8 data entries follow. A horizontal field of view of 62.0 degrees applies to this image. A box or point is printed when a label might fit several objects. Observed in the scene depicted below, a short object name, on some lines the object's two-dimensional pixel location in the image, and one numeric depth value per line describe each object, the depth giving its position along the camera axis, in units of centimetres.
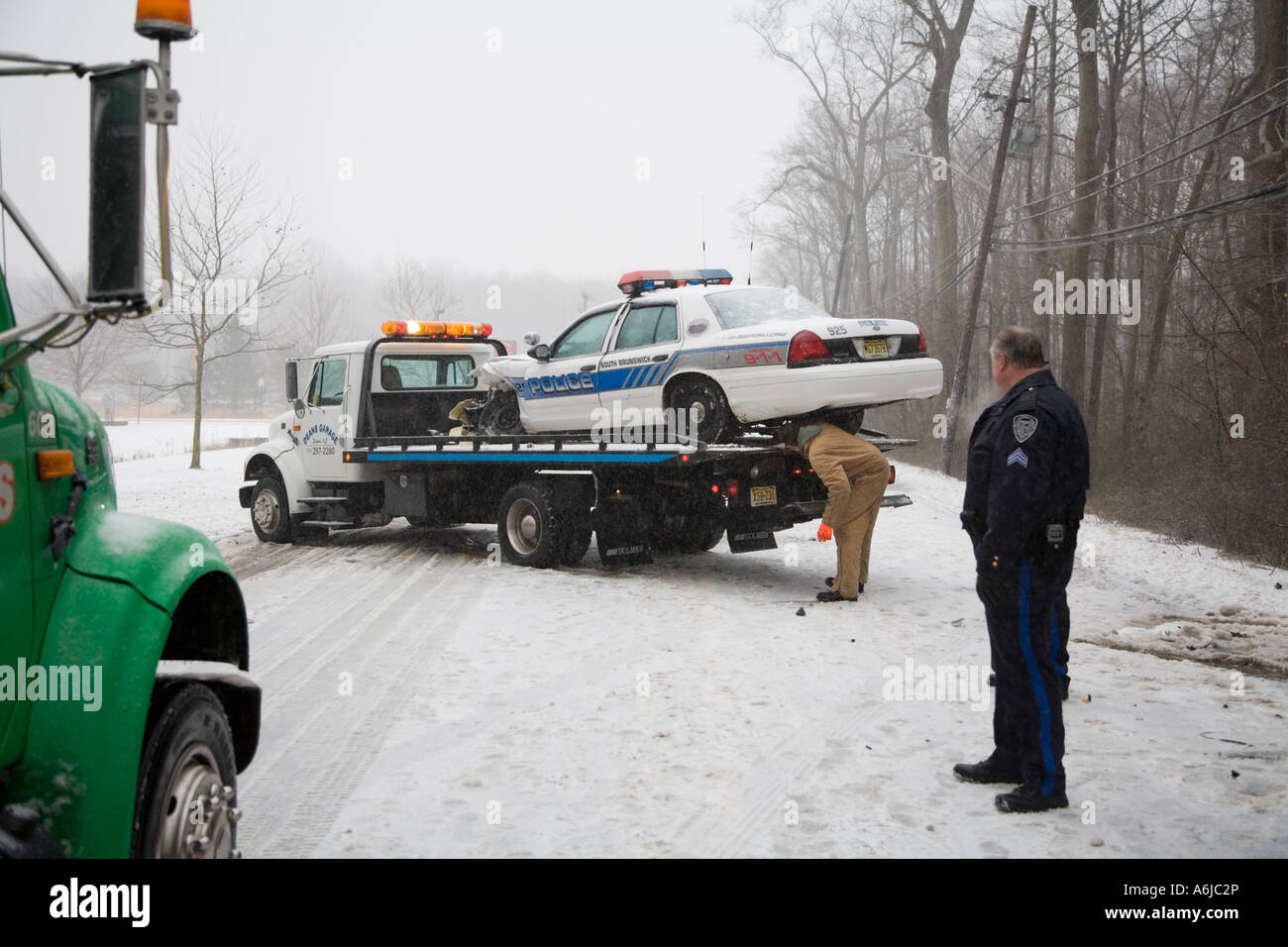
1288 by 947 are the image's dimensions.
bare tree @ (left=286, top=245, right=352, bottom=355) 5506
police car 893
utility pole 2262
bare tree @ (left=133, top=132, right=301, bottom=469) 2512
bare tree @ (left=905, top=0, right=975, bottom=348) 3127
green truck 231
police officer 433
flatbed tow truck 950
